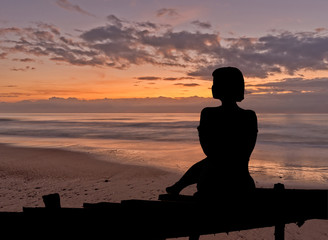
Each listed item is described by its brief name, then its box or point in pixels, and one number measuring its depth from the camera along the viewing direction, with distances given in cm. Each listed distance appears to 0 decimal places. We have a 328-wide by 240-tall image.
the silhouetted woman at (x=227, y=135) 285
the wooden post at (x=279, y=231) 308
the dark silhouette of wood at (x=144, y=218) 247
